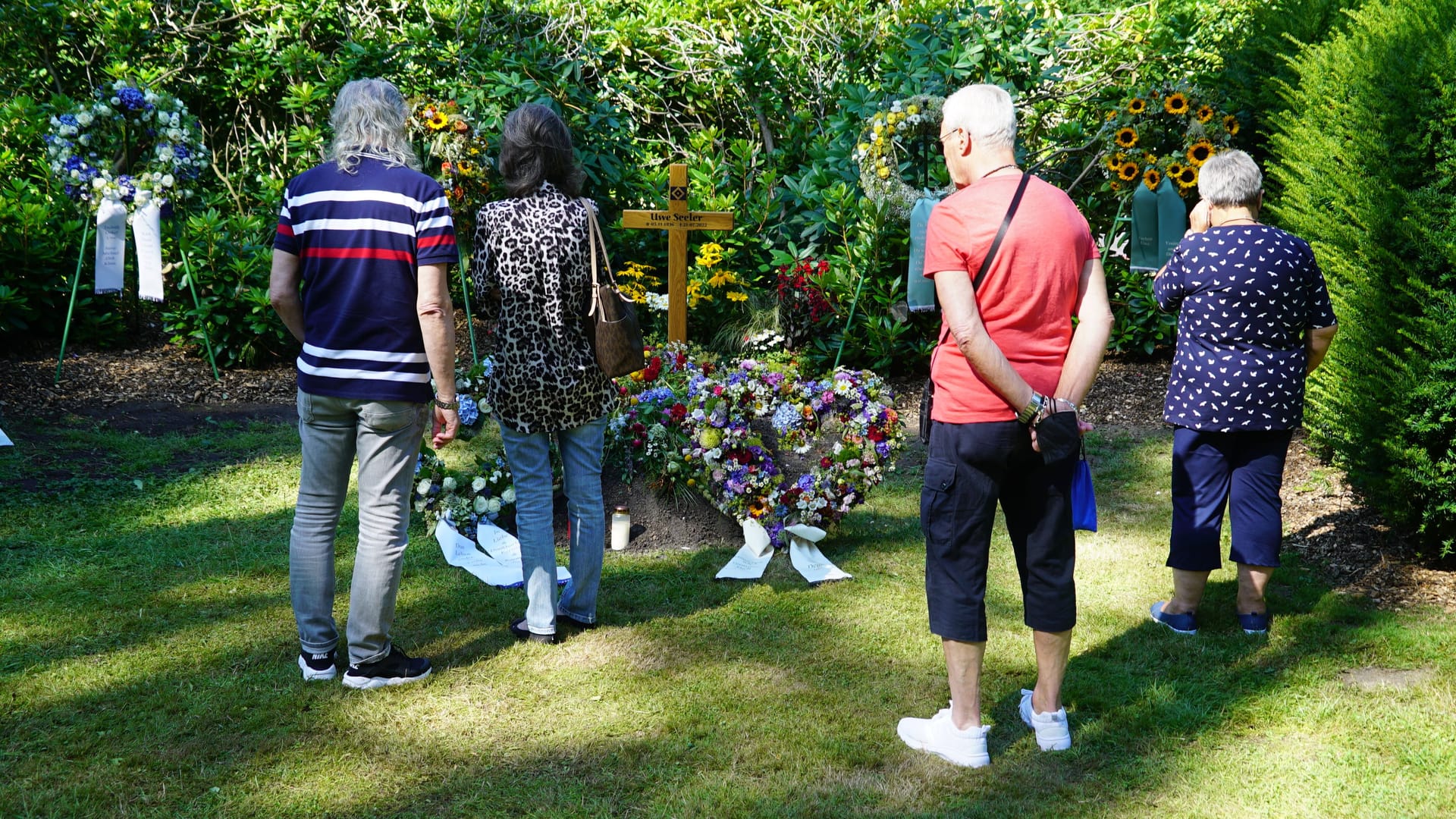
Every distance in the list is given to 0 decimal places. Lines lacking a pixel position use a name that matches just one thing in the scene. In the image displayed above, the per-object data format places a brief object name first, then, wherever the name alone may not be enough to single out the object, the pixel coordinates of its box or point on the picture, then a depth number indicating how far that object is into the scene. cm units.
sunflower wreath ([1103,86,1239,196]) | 645
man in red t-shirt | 263
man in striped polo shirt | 302
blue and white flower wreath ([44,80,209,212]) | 664
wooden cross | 604
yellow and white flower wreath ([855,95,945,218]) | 689
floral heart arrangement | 451
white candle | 460
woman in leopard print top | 338
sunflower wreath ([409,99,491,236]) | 682
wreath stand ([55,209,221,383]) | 678
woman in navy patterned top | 355
